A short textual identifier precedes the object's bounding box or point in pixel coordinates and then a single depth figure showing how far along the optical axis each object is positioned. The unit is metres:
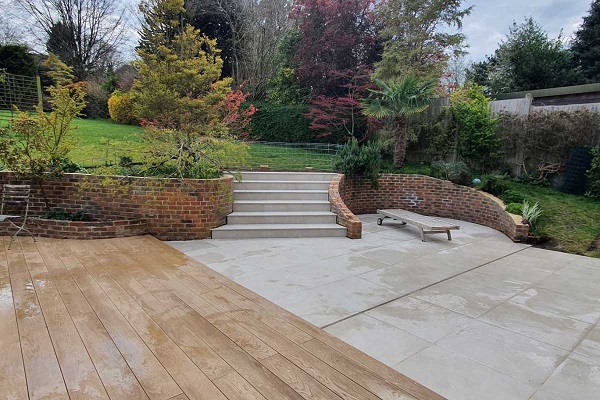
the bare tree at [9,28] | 18.63
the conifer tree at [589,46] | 14.75
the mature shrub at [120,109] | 13.77
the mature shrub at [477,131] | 7.94
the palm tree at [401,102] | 7.89
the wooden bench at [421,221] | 5.69
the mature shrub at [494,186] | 7.25
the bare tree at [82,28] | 19.33
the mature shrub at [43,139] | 4.82
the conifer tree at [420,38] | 9.18
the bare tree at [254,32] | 15.20
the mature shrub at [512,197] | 6.76
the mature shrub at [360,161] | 7.48
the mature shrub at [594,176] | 6.72
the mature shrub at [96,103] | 15.19
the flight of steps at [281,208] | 5.67
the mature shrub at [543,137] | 7.08
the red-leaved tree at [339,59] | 10.70
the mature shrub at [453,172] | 7.64
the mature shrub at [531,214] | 6.01
